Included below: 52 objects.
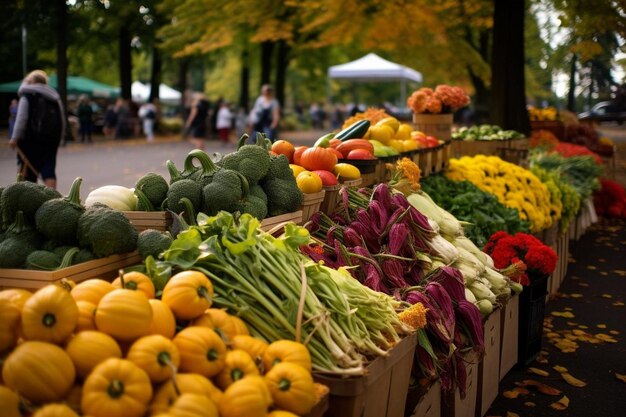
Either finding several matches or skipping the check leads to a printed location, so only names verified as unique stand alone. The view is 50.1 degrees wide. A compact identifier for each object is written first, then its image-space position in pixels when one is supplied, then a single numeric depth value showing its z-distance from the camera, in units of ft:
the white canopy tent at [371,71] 92.02
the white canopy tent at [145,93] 165.58
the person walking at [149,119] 98.02
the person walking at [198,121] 67.72
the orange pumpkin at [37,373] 6.39
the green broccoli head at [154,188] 12.38
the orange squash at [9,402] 6.07
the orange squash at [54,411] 6.04
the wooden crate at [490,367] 14.20
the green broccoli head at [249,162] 13.07
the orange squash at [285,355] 7.86
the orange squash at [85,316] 7.30
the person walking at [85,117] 93.45
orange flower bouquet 29.32
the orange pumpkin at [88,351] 6.76
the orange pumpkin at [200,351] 7.31
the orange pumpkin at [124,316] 7.17
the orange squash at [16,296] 7.43
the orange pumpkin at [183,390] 6.71
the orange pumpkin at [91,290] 7.83
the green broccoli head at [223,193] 11.77
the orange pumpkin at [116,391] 6.31
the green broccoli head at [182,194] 11.81
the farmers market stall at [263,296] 6.87
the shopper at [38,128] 31.14
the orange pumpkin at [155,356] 6.84
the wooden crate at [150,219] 11.59
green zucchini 21.18
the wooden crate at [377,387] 8.33
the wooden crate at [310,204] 14.12
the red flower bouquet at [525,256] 17.20
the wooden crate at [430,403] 11.37
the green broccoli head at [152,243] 9.83
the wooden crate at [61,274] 9.00
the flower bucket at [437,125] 29.22
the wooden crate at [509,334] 15.93
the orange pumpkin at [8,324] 6.92
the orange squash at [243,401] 6.88
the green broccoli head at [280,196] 13.44
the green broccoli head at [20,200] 10.02
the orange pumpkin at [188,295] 7.92
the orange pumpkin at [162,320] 7.51
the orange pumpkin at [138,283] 8.11
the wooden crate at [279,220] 12.54
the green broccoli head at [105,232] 9.59
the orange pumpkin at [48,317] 6.81
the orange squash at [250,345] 7.93
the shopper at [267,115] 56.90
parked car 96.27
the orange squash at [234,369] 7.45
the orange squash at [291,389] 7.39
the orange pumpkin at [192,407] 6.42
